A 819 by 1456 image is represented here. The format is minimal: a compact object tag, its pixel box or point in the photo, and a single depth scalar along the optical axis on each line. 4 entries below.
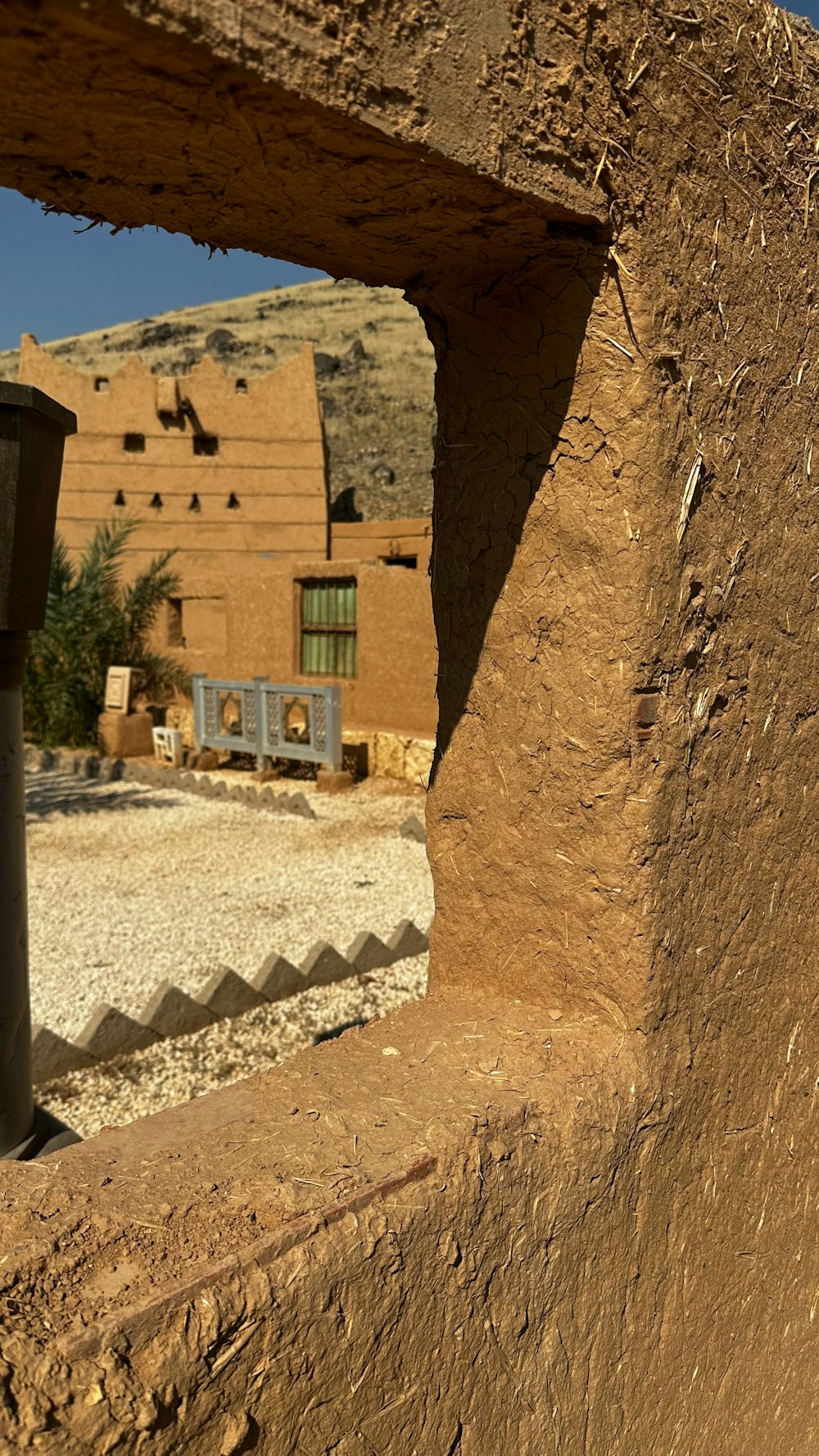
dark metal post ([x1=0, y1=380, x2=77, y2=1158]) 2.77
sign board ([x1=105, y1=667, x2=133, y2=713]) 12.17
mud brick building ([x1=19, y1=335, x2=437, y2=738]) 17.89
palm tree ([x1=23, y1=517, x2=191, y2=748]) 12.74
